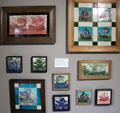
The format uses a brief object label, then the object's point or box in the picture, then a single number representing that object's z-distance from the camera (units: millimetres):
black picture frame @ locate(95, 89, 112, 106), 1302
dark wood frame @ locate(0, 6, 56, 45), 1239
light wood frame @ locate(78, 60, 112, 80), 1271
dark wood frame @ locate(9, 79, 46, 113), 1276
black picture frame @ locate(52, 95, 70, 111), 1291
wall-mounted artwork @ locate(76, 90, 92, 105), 1298
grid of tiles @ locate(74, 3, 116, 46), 1253
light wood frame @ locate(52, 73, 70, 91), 1277
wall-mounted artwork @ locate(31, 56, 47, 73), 1266
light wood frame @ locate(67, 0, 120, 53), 1238
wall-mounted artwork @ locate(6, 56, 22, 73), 1267
